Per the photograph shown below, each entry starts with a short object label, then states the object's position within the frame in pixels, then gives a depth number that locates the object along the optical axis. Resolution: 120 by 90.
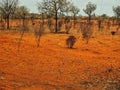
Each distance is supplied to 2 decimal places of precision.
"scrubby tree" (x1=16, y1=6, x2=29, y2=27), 63.34
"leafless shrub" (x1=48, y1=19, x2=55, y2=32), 39.83
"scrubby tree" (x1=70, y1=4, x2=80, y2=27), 60.58
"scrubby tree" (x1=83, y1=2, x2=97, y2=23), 65.25
